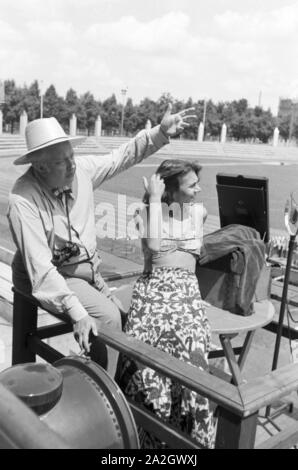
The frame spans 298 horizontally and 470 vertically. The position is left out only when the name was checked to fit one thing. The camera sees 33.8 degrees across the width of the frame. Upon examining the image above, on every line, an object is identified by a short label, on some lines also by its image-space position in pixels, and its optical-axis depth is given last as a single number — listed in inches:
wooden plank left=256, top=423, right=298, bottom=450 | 63.2
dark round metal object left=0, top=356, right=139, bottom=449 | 56.0
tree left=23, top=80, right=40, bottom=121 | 1967.3
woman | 82.5
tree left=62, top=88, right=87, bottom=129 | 2014.0
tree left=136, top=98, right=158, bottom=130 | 2261.3
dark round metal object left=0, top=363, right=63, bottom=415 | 54.4
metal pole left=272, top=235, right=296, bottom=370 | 100.1
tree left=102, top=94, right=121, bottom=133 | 2218.8
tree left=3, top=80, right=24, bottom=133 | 1945.1
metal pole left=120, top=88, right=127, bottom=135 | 1447.6
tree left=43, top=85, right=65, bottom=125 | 2006.6
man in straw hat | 81.3
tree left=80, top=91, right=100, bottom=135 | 2101.4
